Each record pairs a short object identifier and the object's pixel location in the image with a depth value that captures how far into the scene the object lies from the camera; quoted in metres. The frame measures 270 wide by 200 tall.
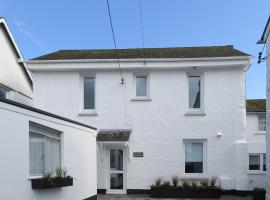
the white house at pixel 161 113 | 15.95
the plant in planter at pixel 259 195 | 13.28
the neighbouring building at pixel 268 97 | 11.65
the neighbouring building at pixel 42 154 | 6.98
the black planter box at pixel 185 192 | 14.73
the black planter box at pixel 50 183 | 8.06
